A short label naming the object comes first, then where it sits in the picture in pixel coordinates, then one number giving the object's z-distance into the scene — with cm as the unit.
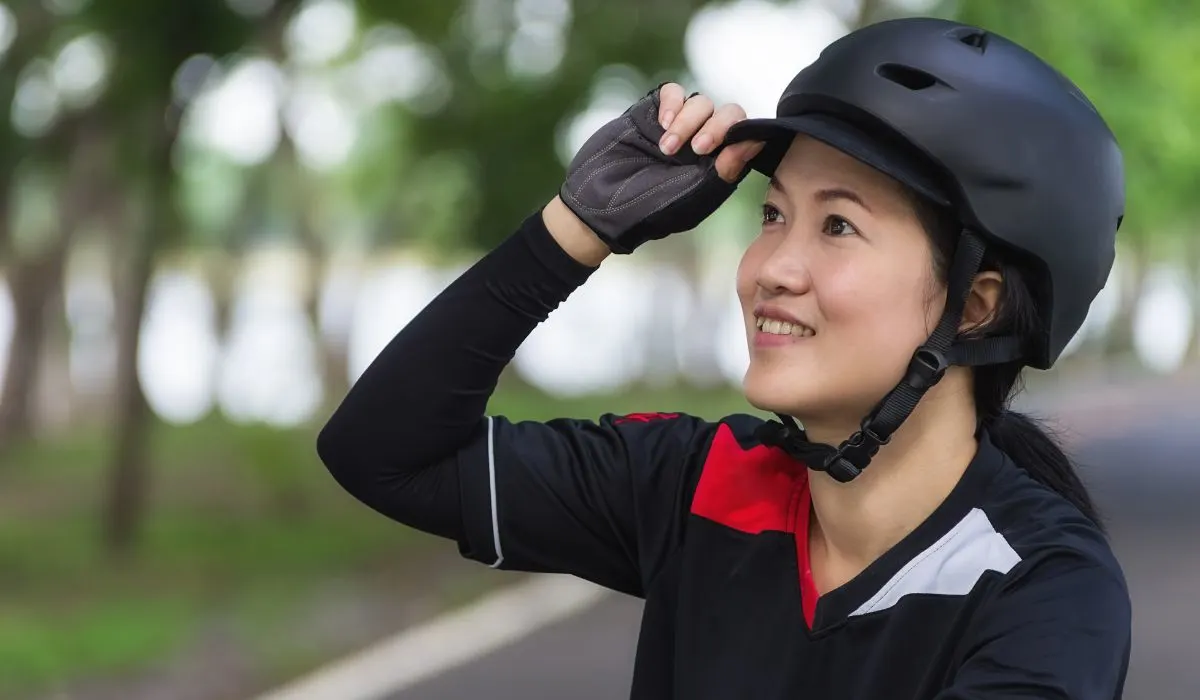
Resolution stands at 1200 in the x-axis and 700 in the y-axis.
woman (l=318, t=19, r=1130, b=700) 257
